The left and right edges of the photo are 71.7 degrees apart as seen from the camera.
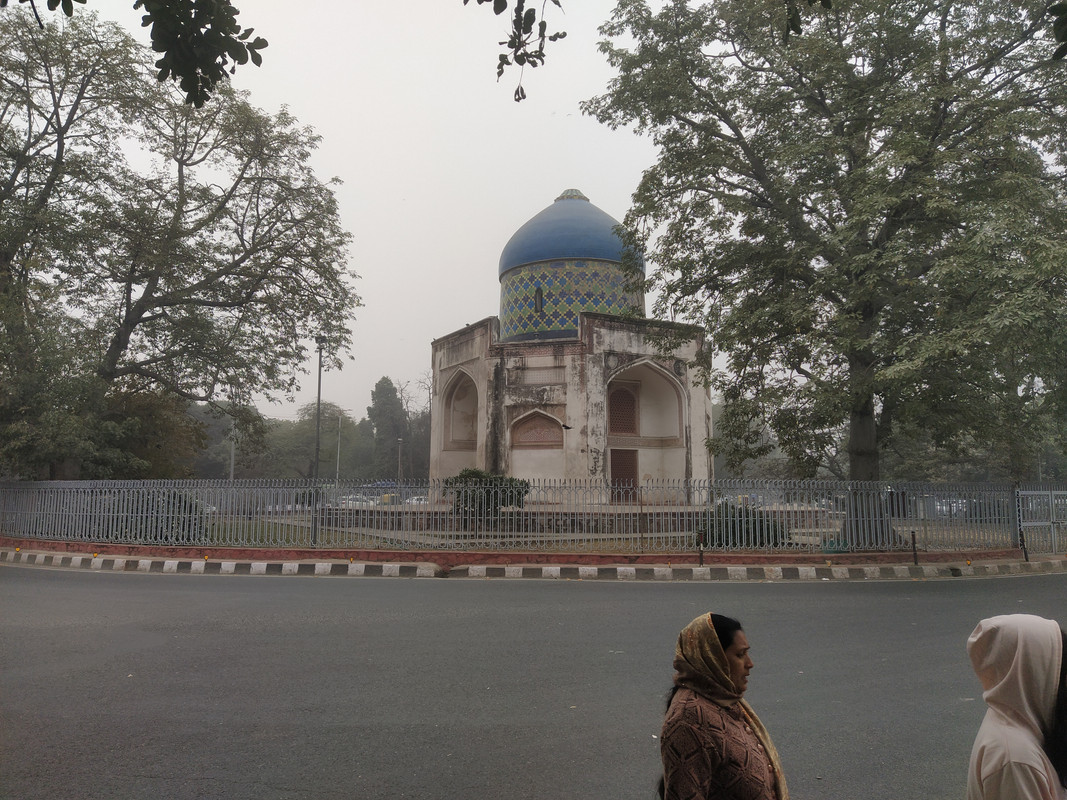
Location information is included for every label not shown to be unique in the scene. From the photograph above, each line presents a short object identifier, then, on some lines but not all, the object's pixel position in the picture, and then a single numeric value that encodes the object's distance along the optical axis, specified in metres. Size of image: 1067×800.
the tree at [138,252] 15.27
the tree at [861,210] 10.00
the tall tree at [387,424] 56.25
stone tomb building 19.41
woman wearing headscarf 1.88
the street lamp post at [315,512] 11.92
